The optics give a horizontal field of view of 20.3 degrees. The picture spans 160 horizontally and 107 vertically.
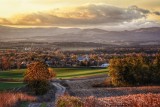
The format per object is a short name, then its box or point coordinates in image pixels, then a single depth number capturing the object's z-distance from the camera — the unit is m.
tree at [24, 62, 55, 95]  70.53
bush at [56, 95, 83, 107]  28.25
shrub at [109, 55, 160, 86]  107.81
